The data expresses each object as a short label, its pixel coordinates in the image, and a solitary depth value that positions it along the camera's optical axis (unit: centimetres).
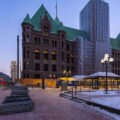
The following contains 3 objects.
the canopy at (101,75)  2138
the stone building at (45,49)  3997
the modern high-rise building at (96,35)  4966
